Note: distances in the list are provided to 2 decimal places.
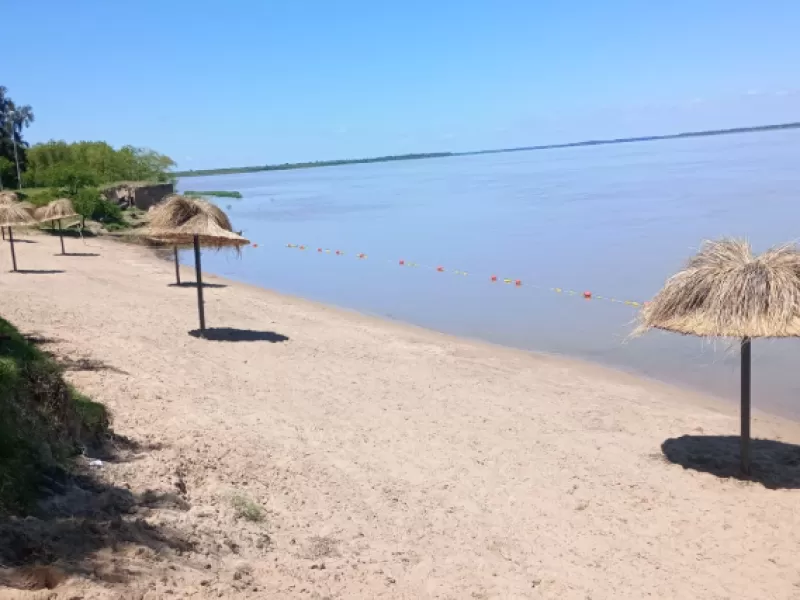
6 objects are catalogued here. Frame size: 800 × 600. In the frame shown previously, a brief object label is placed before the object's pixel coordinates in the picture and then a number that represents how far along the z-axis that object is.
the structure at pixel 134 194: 45.96
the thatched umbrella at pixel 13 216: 20.55
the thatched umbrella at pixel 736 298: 7.72
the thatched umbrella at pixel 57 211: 26.66
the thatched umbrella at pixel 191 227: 13.58
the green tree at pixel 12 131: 62.33
